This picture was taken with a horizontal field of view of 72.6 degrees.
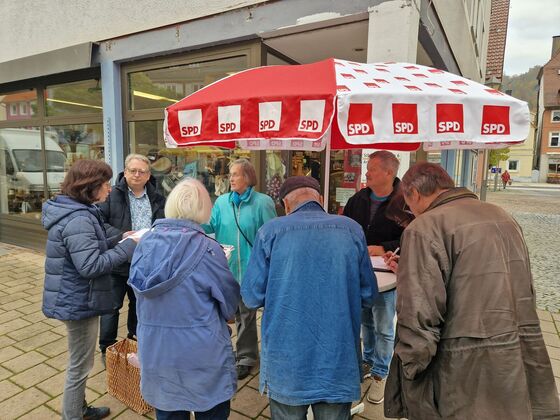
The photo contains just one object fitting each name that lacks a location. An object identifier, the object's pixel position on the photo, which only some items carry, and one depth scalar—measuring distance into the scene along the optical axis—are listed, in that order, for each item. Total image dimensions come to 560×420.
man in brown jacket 1.60
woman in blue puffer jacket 2.15
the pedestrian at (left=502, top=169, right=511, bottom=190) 31.18
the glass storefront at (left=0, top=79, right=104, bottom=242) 6.25
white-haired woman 1.73
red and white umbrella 1.68
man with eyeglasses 3.18
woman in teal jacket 3.03
